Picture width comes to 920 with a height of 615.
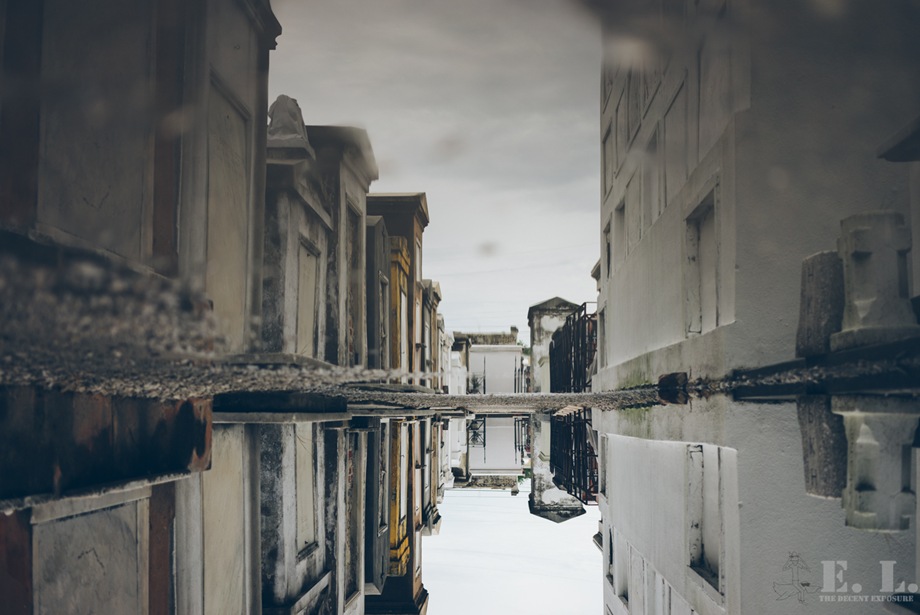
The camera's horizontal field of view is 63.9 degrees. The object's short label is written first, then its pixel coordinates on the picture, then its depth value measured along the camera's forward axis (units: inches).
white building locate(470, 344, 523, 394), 1352.1
